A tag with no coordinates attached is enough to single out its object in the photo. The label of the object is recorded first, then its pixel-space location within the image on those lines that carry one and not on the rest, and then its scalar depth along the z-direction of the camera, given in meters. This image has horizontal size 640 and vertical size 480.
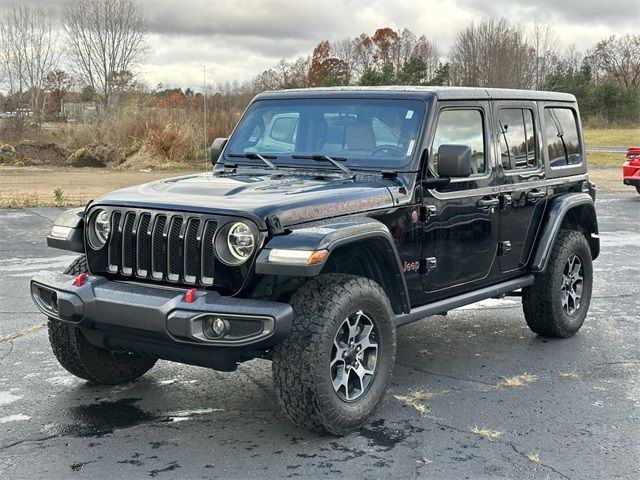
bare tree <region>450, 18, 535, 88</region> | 43.41
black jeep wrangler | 4.04
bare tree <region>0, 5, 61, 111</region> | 45.94
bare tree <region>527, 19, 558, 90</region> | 45.44
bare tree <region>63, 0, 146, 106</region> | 46.75
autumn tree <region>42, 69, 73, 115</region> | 47.44
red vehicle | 16.75
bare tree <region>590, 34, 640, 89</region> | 75.69
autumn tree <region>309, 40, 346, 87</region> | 58.69
